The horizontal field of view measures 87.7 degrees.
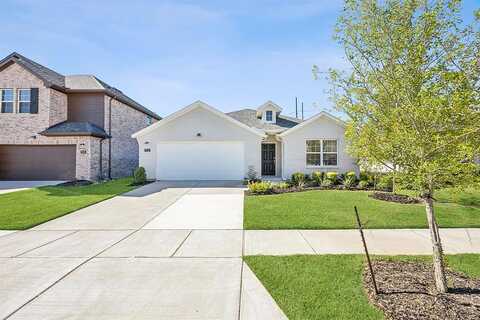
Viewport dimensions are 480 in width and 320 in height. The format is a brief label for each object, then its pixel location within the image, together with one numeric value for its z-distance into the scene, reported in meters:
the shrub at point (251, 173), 15.98
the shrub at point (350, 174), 14.41
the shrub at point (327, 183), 13.84
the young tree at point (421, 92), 3.25
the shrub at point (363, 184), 13.38
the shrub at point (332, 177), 14.58
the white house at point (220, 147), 16.19
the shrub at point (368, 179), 13.63
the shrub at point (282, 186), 13.05
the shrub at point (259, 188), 11.69
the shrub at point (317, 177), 14.67
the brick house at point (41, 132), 16.17
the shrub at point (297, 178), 14.30
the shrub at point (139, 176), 14.94
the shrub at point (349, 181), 13.54
